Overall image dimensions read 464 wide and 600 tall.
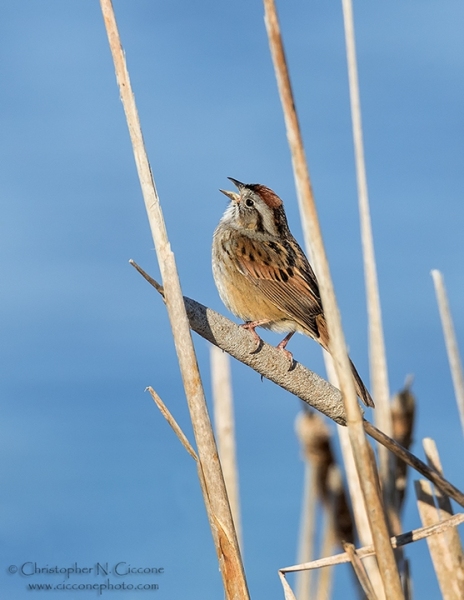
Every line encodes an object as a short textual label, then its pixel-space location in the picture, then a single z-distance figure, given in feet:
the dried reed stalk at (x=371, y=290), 15.39
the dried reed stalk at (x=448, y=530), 19.24
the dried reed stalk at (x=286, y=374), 17.24
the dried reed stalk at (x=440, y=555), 18.98
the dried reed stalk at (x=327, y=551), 21.08
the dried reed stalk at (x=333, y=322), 12.83
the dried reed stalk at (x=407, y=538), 17.10
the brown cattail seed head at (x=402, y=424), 22.06
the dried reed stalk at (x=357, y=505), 20.83
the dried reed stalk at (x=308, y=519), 22.00
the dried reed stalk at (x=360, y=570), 15.98
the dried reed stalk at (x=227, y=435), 19.63
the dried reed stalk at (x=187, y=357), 14.88
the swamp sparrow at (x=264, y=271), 28.45
